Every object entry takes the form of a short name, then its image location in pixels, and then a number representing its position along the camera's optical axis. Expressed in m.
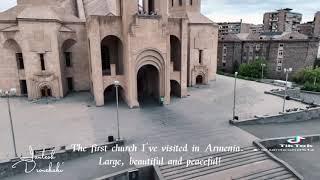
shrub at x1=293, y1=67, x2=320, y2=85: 39.97
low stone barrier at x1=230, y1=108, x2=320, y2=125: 18.78
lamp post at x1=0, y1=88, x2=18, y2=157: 13.44
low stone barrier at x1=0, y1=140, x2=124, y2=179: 12.59
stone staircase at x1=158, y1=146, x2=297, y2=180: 12.48
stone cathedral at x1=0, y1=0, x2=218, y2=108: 21.94
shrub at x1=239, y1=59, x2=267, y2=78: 46.06
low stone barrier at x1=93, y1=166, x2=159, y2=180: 12.01
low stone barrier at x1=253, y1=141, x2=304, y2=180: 12.75
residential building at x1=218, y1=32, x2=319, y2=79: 45.97
